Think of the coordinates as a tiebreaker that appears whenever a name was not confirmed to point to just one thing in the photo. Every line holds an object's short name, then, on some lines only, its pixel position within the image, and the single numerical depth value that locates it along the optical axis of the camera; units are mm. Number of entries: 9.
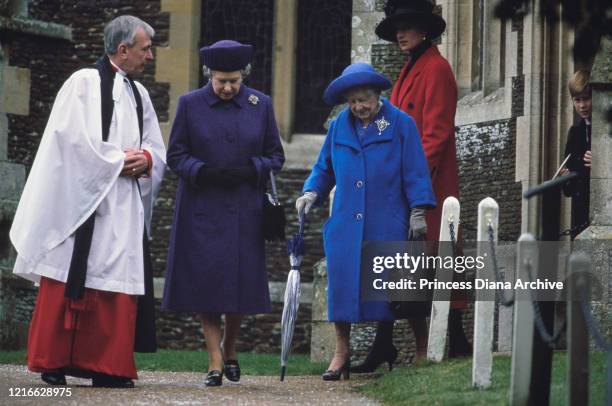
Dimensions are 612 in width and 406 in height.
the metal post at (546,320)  14375
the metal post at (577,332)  12930
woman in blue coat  20172
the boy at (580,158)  21844
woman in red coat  21141
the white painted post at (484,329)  16891
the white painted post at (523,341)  14516
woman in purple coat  19719
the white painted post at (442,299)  19766
